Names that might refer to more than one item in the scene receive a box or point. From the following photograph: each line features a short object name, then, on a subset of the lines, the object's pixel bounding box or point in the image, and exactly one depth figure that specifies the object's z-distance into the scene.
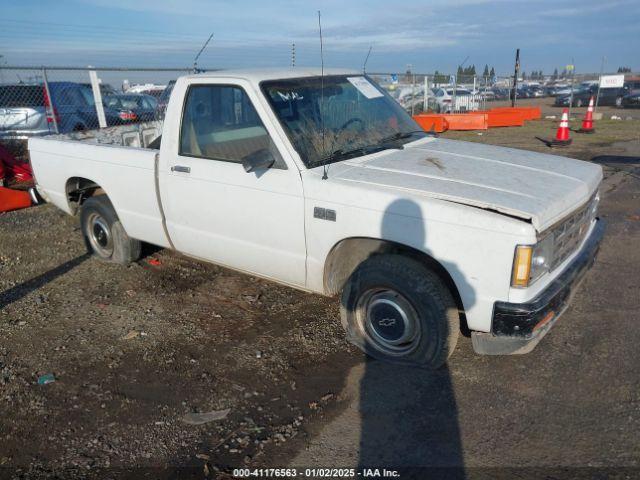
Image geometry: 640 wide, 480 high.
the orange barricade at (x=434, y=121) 14.11
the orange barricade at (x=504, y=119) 17.28
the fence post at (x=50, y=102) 10.26
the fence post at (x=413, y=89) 18.88
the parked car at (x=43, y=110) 10.94
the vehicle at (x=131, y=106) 13.60
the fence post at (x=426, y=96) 19.39
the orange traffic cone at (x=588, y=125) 15.06
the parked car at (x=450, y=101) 22.04
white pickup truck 2.97
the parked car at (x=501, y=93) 34.00
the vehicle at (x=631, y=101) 25.75
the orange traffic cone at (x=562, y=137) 12.52
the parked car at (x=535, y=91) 41.89
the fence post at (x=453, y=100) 19.56
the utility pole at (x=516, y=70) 20.54
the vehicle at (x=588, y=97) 28.64
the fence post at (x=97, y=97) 10.76
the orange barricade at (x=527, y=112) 17.77
